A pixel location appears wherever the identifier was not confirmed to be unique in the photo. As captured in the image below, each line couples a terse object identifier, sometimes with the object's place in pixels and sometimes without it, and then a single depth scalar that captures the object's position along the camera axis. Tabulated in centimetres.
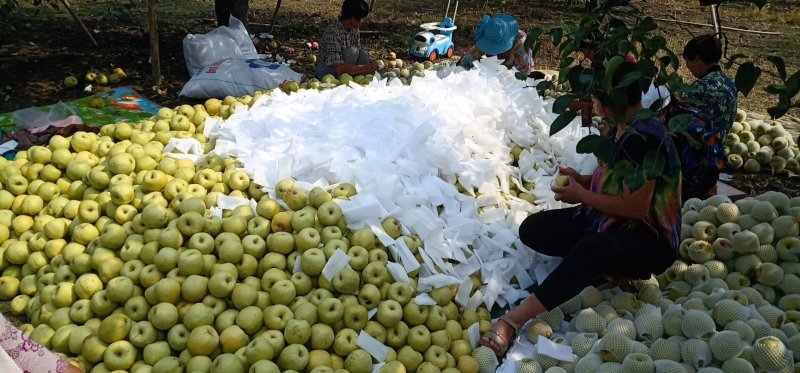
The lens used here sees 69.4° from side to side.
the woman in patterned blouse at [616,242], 260
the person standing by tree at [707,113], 369
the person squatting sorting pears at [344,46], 561
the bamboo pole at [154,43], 560
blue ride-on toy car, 765
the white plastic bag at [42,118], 443
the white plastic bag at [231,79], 543
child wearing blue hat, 537
